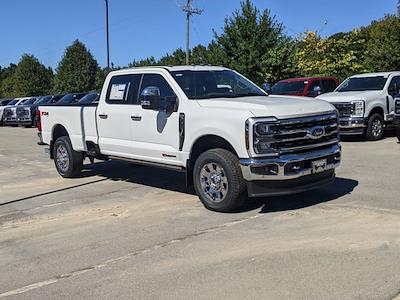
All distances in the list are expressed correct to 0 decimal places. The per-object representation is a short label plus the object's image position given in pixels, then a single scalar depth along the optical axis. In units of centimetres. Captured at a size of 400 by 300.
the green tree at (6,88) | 7171
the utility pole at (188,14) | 4303
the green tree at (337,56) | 2981
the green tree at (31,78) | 5994
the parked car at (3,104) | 3234
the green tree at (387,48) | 2473
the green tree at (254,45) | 3381
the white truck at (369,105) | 1455
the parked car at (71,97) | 2749
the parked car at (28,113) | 2912
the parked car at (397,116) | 1261
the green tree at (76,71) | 5778
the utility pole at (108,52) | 5262
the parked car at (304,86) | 1830
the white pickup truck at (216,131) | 675
